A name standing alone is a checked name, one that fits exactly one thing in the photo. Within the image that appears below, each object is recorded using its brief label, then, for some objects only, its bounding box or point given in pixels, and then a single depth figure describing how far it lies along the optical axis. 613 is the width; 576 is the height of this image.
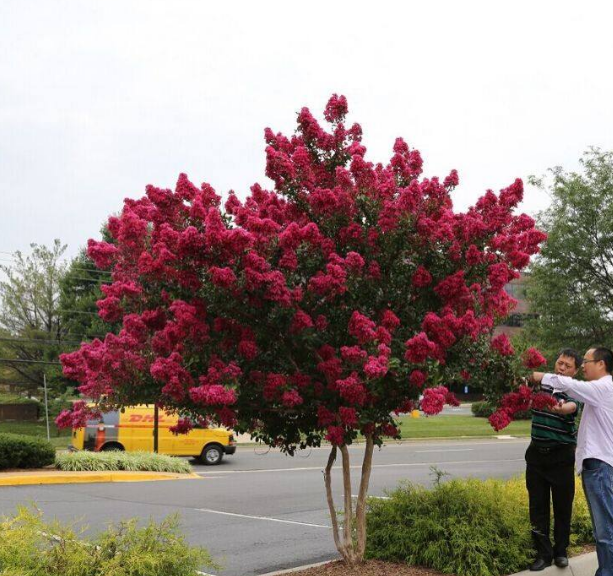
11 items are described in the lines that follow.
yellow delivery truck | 19.30
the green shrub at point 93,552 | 4.37
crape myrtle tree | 4.66
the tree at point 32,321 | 32.50
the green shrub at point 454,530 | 5.79
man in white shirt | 5.27
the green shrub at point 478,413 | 45.25
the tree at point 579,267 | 20.38
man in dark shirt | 6.05
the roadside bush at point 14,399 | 34.81
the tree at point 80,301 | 34.41
